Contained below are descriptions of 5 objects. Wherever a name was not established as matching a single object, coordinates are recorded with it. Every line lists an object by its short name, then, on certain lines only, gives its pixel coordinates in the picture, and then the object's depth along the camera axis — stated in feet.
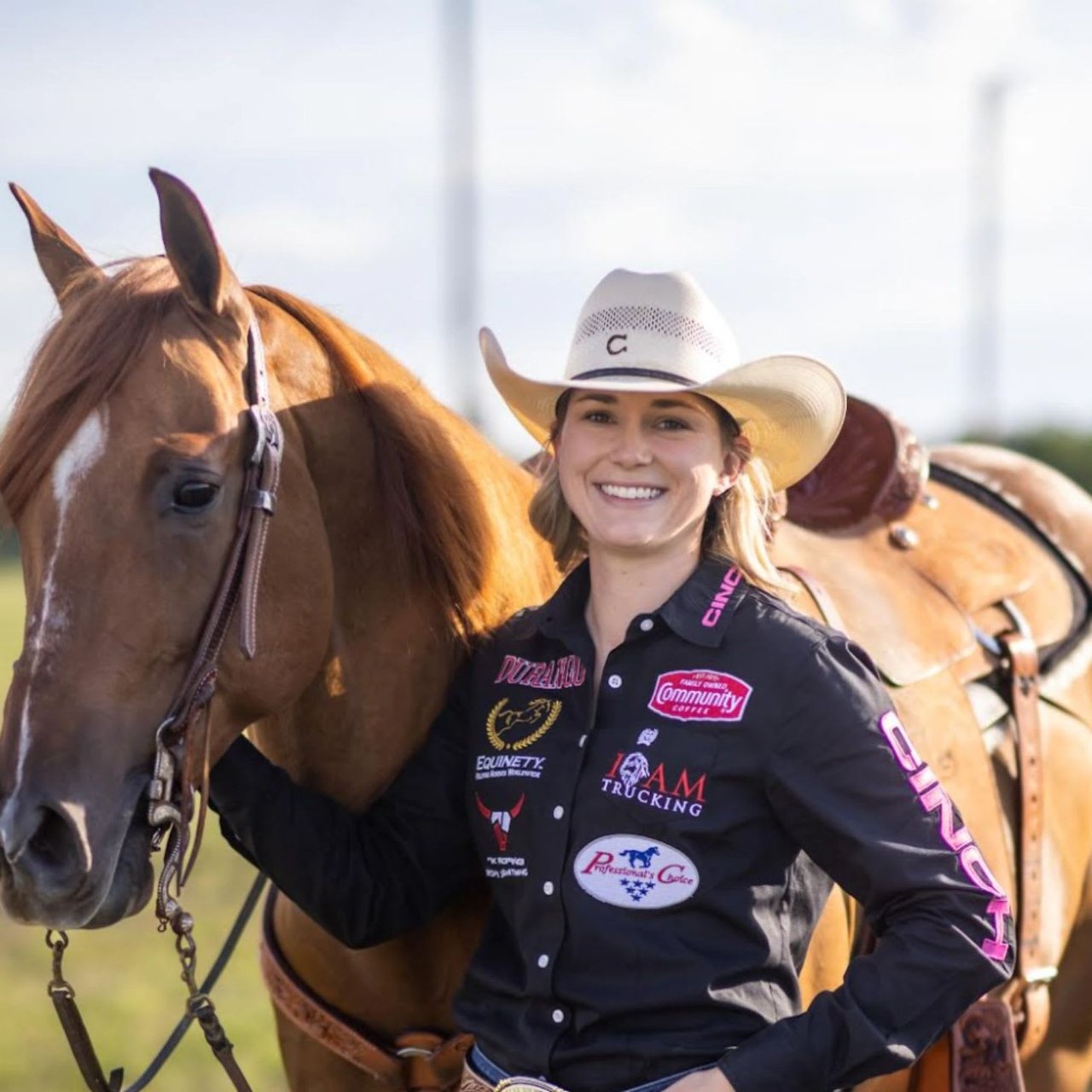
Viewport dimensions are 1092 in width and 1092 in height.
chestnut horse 14.76
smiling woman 14.84
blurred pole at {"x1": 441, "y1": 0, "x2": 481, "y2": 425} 143.23
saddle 21.63
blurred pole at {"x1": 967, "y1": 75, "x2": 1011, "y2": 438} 188.96
